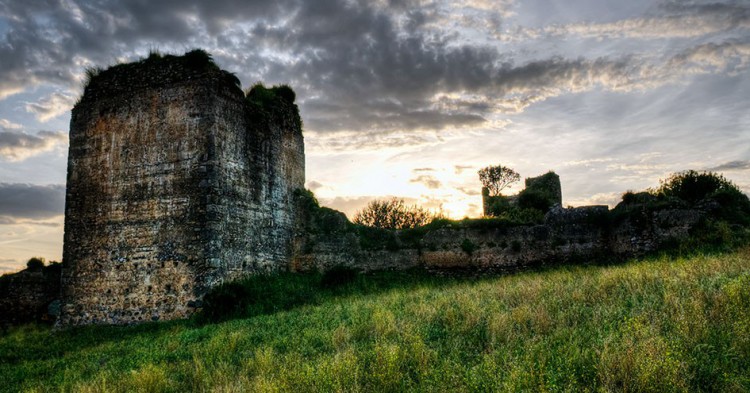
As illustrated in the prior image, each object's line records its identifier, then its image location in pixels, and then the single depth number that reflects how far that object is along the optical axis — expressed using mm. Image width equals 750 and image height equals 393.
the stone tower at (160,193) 14023
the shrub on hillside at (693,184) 21812
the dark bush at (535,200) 22766
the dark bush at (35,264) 16391
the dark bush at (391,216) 47406
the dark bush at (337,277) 16766
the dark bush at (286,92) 19375
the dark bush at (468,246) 17297
